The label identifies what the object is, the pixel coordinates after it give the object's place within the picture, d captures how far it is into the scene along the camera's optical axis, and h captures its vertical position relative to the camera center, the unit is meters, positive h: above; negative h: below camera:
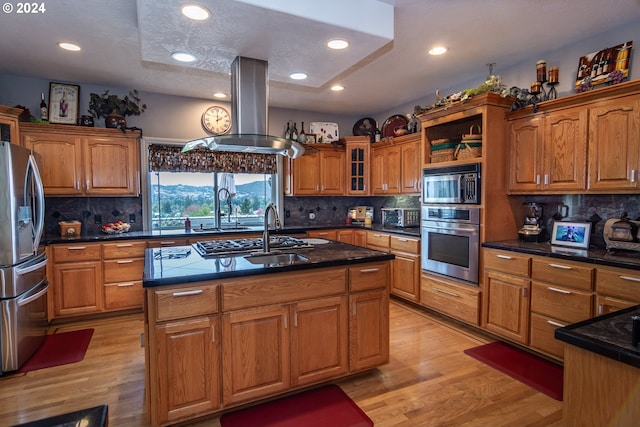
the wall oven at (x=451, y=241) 3.41 -0.41
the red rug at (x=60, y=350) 2.86 -1.33
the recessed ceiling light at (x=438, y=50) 3.22 +1.43
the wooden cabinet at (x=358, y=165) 5.33 +0.57
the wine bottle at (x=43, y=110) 3.91 +1.04
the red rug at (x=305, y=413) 2.08 -1.32
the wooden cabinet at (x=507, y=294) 2.96 -0.83
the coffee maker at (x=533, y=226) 3.29 -0.24
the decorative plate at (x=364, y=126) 5.71 +1.25
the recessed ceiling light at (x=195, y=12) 1.98 +1.11
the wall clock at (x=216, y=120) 4.83 +1.16
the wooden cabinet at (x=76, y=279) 3.69 -0.84
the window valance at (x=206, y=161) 4.52 +0.57
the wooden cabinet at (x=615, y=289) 2.31 -0.60
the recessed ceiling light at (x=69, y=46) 3.06 +1.40
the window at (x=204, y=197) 4.66 +0.07
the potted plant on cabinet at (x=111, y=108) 4.13 +1.14
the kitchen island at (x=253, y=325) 1.93 -0.78
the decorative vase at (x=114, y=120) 4.16 +0.98
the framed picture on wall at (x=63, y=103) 4.02 +1.16
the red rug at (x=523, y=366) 2.48 -1.31
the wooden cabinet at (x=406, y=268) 4.14 -0.82
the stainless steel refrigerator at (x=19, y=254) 2.66 -0.42
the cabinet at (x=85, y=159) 3.84 +0.50
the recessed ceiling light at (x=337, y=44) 2.44 +1.13
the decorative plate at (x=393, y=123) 5.12 +1.17
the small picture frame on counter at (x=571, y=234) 2.92 -0.28
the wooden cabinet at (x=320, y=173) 5.18 +0.44
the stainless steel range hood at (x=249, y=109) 2.70 +0.73
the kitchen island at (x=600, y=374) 0.99 -0.53
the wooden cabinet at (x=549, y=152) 2.87 +0.44
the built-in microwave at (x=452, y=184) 3.39 +0.18
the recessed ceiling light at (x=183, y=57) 2.63 +1.12
